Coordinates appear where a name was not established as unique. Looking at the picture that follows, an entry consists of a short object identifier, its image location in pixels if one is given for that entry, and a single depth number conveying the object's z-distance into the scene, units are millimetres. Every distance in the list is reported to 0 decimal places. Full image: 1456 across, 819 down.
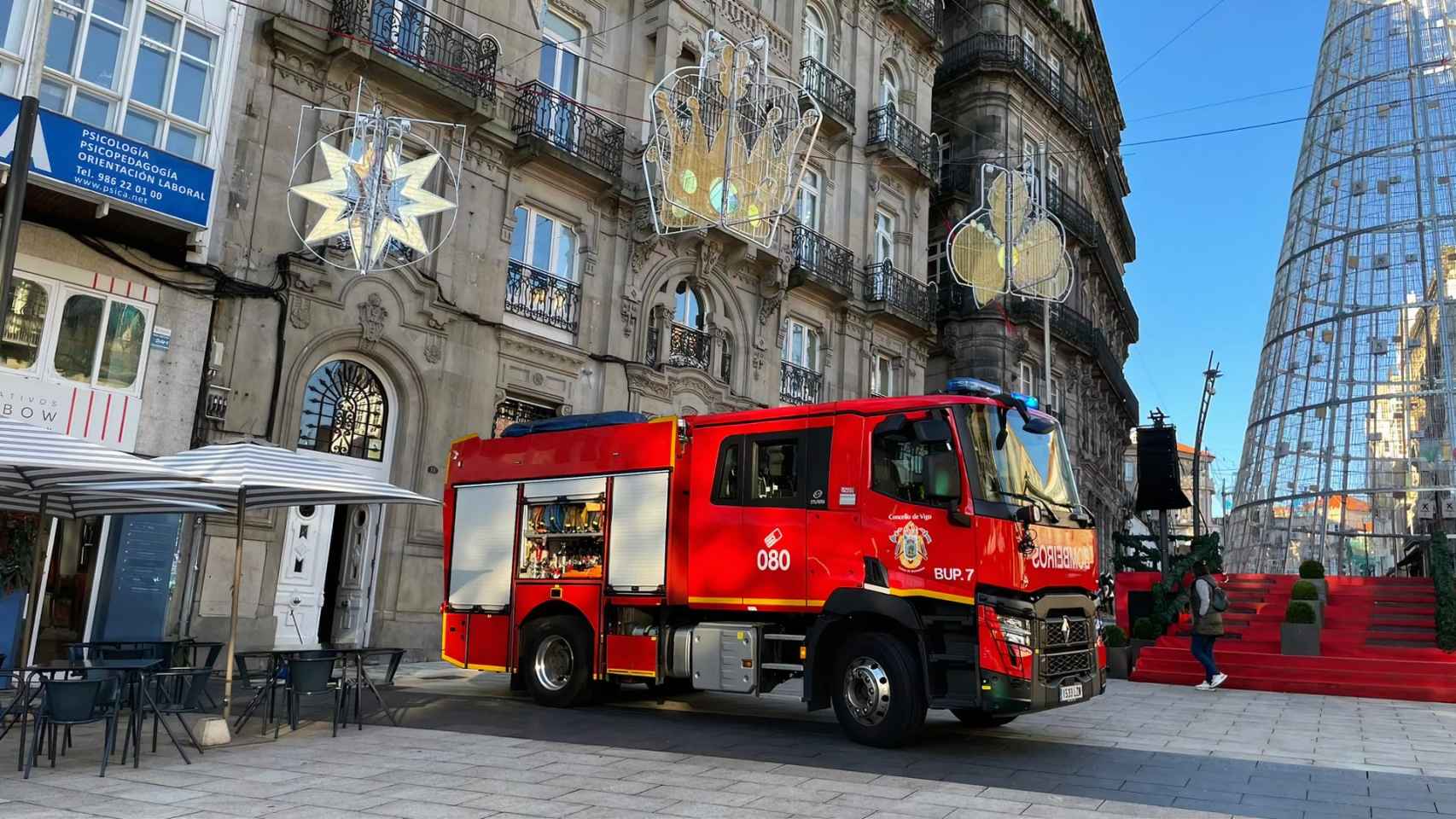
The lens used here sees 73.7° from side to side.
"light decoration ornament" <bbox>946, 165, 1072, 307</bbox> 20797
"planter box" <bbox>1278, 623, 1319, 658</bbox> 16250
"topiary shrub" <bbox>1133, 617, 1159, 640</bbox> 18262
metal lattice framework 24844
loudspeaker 21344
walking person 15148
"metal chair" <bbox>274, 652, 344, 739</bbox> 8719
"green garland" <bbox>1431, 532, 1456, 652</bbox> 15492
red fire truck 8422
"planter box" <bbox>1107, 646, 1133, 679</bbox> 17500
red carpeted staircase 15016
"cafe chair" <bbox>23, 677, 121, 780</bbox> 6492
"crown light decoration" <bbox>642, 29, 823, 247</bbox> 16938
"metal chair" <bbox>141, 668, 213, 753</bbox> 7703
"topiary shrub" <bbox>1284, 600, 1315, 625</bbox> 16297
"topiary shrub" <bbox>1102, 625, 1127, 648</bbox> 17609
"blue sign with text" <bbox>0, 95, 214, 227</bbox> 10977
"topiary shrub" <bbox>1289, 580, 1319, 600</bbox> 17062
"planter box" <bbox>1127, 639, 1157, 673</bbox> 17875
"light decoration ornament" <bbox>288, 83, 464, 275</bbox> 13422
